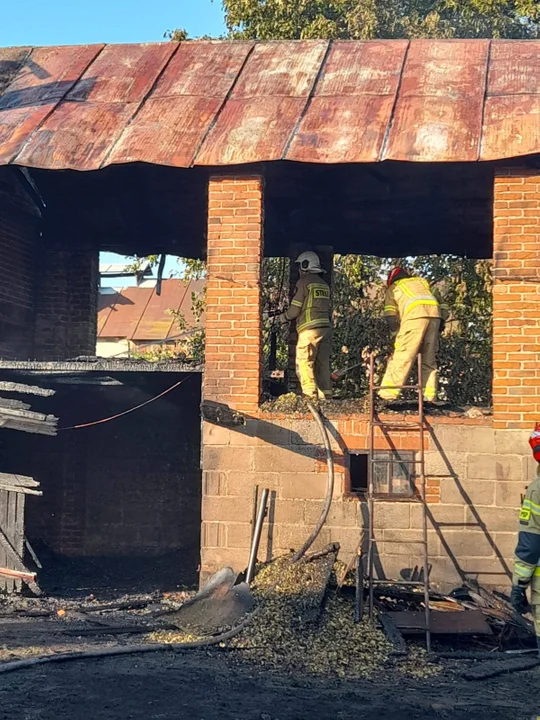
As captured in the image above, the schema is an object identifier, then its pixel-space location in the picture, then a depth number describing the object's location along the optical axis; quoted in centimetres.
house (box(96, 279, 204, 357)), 3238
